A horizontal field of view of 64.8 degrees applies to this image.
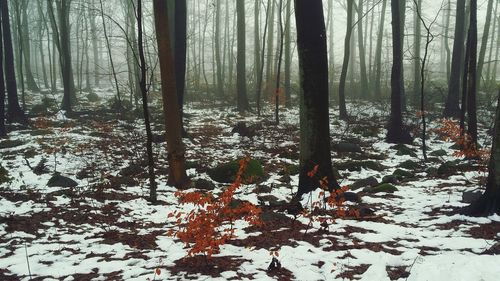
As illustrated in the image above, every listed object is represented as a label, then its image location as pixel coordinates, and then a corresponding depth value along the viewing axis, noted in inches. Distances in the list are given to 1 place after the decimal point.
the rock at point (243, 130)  593.6
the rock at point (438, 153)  482.6
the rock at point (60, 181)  339.0
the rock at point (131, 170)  386.9
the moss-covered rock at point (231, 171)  380.0
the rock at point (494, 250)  175.6
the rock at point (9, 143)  478.5
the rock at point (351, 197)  287.4
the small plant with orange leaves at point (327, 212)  206.8
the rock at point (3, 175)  321.4
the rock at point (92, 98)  1098.8
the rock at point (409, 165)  422.3
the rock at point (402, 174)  380.5
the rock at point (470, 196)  259.6
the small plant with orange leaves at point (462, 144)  340.8
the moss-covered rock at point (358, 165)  418.9
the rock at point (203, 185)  355.3
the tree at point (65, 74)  778.8
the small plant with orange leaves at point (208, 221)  170.7
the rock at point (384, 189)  322.3
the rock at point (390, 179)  362.8
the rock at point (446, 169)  375.2
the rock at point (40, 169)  375.6
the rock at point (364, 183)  349.7
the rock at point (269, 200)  283.5
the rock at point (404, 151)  494.9
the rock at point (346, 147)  510.6
